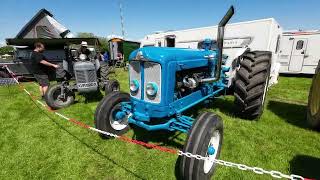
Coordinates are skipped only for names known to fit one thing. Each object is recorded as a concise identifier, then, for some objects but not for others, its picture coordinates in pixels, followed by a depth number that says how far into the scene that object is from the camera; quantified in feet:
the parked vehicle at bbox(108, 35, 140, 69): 68.19
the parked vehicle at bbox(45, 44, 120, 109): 19.27
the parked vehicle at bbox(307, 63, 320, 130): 12.55
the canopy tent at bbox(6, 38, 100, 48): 28.19
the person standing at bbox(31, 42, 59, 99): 19.67
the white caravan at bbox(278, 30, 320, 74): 36.87
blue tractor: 8.63
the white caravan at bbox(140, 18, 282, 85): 20.65
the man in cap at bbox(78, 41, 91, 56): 20.63
